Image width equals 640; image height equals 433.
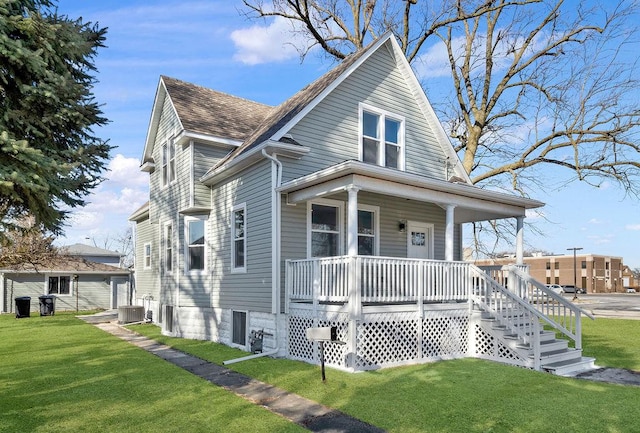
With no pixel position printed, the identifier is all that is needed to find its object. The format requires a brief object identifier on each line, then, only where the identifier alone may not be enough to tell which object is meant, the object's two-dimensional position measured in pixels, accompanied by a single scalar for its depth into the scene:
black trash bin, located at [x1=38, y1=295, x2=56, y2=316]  23.44
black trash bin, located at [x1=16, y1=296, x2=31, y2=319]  22.17
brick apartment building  80.38
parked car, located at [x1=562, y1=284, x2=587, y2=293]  67.10
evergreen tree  7.04
